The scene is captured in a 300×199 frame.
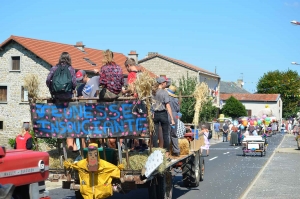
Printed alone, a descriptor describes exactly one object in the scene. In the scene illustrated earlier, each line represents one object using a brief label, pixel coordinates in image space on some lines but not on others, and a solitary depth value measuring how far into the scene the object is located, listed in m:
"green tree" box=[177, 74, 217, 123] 50.92
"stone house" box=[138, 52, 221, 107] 75.81
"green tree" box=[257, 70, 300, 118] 116.69
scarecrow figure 9.52
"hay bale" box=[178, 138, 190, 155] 13.64
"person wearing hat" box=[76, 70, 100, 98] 11.49
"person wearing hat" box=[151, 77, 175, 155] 11.89
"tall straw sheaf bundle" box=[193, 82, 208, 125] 14.79
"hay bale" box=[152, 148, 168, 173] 10.27
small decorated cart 30.54
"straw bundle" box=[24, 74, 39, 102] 10.58
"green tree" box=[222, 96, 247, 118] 91.00
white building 110.19
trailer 10.12
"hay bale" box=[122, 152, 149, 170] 10.23
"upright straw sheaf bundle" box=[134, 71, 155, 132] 9.95
